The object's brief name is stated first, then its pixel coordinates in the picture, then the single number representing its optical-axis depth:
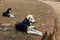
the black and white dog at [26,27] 3.11
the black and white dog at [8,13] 4.21
